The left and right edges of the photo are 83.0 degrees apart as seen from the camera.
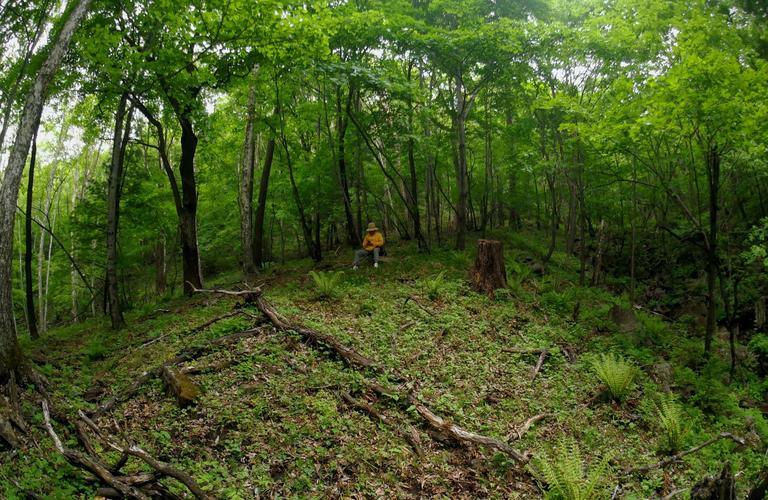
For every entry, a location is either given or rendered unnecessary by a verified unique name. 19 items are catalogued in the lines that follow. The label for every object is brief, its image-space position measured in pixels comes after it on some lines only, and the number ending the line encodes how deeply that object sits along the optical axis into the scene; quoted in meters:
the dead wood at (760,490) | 2.95
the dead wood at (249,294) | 8.02
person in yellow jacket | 13.31
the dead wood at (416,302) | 9.59
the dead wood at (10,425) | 3.96
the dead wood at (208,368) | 6.07
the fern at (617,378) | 6.89
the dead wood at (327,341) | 6.72
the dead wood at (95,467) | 3.64
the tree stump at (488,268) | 11.61
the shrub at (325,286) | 10.09
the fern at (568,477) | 4.34
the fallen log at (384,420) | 5.23
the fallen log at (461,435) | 5.14
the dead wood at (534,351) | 8.08
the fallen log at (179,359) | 5.35
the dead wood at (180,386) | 5.32
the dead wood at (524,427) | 5.64
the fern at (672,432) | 5.75
